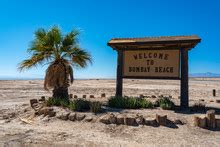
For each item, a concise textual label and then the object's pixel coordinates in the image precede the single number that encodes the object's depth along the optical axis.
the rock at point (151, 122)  9.59
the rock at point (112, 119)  9.91
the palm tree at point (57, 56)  13.06
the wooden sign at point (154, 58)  12.66
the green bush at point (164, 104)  11.73
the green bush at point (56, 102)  12.09
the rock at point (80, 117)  10.42
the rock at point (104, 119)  9.94
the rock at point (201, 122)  9.39
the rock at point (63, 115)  10.67
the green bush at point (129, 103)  11.95
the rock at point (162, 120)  9.60
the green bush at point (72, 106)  11.23
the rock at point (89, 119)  10.22
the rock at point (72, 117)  10.52
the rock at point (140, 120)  9.68
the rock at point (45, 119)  10.72
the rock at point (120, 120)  9.80
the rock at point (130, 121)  9.66
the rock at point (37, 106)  12.16
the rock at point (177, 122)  9.74
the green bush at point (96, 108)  10.84
